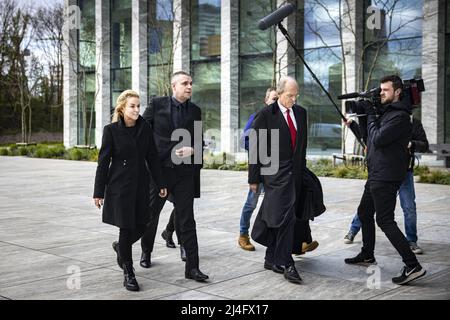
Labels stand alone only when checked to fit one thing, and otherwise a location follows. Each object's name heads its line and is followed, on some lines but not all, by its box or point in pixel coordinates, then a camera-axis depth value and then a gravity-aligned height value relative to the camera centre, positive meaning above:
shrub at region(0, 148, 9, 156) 32.66 -1.02
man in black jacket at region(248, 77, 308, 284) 5.99 -0.30
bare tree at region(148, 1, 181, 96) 29.61 +4.55
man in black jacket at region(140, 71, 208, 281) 6.03 -0.17
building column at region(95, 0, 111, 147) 34.22 +3.69
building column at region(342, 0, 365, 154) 22.78 +3.04
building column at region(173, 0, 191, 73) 29.38 +4.42
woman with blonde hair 5.61 -0.40
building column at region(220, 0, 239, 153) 26.91 +2.29
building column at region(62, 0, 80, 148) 36.75 +3.39
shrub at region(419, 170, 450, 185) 15.19 -1.11
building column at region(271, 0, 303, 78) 24.92 +3.17
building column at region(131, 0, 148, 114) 31.88 +4.42
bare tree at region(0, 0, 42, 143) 42.88 +6.31
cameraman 5.84 -0.23
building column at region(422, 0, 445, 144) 20.62 +2.10
